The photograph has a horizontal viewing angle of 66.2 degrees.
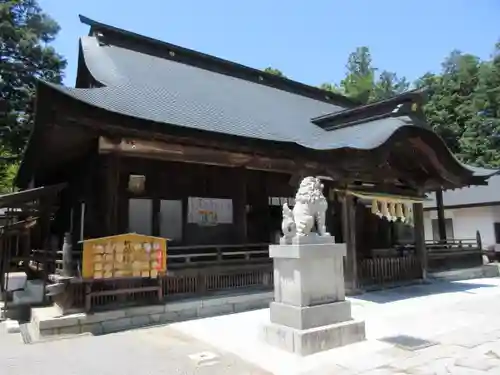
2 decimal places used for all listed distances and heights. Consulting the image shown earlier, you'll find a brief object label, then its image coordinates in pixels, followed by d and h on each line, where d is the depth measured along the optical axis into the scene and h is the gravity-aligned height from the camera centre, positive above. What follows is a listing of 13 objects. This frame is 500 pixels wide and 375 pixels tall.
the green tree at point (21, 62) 24.70 +12.33
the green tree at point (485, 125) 31.64 +9.08
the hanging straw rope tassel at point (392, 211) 12.77 +0.72
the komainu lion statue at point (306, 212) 6.61 +0.38
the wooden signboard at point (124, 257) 7.82 -0.42
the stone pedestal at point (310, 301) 6.12 -1.12
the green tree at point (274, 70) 40.75 +17.49
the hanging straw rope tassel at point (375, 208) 12.38 +0.80
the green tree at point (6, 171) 26.59 +5.01
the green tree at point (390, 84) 49.71 +19.56
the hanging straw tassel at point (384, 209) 12.54 +0.77
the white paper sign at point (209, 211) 11.48 +0.75
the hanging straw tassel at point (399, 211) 13.03 +0.73
